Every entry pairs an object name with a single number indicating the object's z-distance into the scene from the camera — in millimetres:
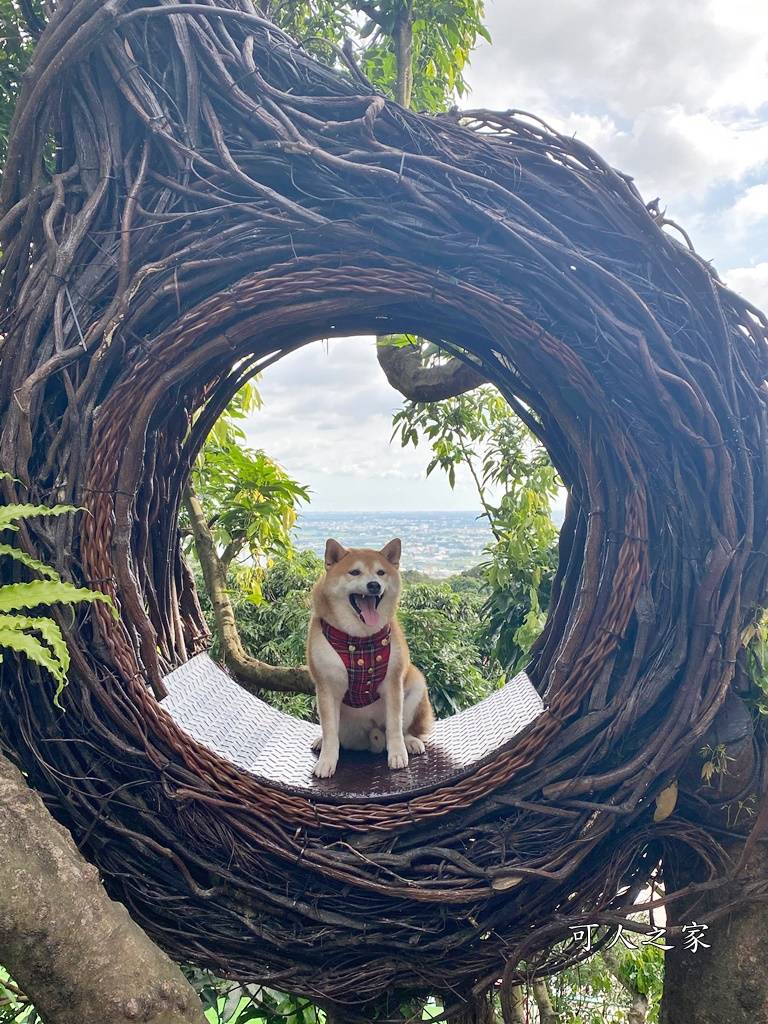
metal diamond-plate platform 1907
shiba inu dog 2238
